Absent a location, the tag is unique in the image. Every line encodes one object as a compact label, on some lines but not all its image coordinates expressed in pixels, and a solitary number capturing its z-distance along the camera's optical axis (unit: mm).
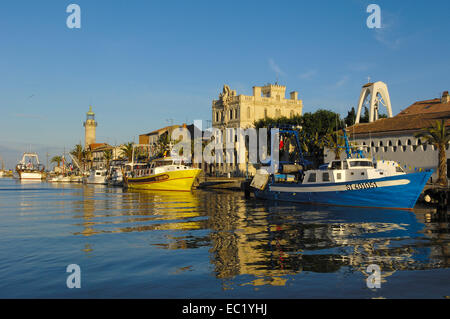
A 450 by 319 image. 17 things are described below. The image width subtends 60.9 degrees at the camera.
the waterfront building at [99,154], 165050
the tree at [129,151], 104438
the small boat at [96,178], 107188
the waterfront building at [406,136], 50094
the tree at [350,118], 80438
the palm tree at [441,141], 40062
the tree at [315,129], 67500
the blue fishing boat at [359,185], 28250
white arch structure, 64875
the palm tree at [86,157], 153125
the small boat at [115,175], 96438
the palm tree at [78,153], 154375
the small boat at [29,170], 140175
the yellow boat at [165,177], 59781
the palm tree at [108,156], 129525
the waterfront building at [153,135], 125725
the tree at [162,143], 93938
